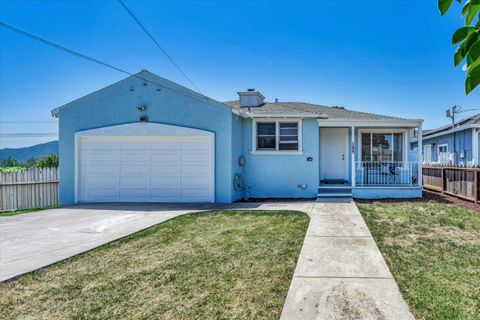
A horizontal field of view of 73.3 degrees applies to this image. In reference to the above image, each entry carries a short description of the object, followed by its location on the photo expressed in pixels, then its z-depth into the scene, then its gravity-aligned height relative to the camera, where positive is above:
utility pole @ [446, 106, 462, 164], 22.62 +3.39
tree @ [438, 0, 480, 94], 0.87 +0.34
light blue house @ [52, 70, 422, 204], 12.11 +0.42
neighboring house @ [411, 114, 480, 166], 16.14 +0.94
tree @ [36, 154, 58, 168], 22.06 -0.08
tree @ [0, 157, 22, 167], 21.69 -0.15
